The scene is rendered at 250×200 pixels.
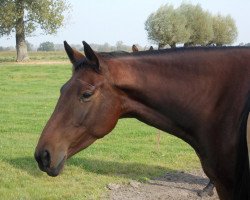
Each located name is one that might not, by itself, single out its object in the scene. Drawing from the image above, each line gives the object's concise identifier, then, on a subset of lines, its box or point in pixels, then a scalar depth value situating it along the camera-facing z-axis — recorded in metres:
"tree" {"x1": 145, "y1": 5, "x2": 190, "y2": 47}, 45.73
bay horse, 3.08
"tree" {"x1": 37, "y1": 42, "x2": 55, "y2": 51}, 79.38
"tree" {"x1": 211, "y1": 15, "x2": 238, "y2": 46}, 56.91
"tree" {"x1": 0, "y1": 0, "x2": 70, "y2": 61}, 35.59
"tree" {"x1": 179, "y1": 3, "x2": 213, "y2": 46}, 50.81
